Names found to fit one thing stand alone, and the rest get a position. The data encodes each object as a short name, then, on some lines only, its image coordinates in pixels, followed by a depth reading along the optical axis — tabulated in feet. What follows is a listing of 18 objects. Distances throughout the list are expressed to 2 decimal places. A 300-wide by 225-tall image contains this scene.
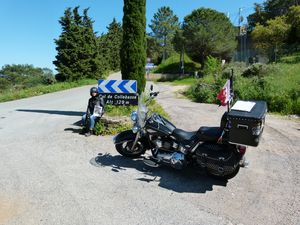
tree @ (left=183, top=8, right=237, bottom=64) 91.58
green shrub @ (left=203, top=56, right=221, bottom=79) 48.49
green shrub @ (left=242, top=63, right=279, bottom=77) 39.01
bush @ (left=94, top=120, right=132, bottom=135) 18.84
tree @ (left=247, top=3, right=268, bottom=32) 119.04
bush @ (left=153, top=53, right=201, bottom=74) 106.57
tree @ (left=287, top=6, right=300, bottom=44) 74.94
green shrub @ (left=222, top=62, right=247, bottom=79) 41.72
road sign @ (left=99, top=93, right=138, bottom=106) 19.11
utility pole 113.87
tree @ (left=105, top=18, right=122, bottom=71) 124.14
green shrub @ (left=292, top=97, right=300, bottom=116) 25.76
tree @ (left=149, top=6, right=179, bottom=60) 177.88
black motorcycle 11.00
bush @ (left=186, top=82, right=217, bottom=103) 35.48
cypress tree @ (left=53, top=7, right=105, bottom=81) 78.40
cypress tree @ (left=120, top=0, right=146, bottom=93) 24.03
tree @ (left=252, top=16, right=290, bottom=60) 74.97
